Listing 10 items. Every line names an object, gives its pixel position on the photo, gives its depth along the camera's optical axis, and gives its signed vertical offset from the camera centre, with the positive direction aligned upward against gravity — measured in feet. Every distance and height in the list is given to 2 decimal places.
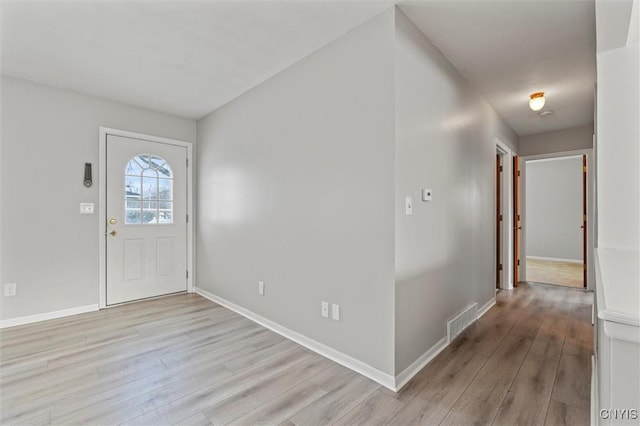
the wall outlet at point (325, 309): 7.79 -2.49
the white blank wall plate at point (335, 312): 7.52 -2.48
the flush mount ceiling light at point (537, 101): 10.89 +4.26
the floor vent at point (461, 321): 8.60 -3.29
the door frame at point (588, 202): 14.65 +0.74
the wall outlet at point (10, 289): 9.73 -2.50
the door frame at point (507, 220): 14.74 -0.20
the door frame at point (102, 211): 11.55 +0.13
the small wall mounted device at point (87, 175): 11.23 +1.47
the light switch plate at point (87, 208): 11.18 +0.23
